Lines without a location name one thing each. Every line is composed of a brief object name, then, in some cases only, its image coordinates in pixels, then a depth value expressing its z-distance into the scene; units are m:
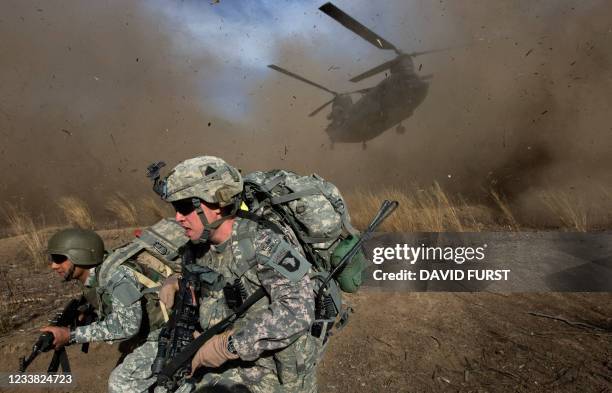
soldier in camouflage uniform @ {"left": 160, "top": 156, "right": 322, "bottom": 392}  1.65
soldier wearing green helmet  2.39
